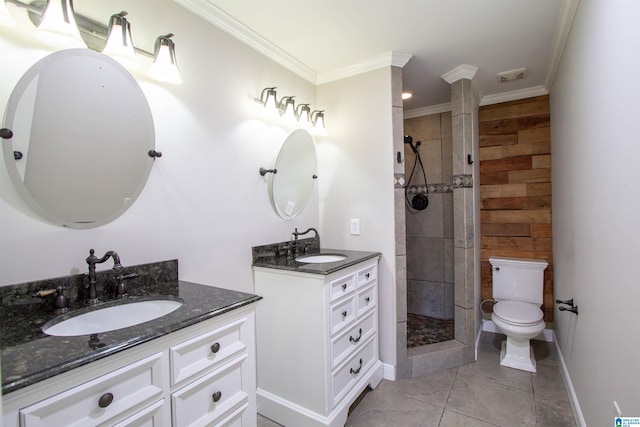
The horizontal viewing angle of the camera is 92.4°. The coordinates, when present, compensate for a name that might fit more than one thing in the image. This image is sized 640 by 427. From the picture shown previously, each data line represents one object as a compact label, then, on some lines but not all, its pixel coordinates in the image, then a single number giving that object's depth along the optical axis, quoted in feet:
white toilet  7.93
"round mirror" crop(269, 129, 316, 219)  7.15
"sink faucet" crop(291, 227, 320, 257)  7.52
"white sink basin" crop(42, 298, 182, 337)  3.32
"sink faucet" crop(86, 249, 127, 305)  3.76
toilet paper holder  5.83
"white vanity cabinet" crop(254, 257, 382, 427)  5.65
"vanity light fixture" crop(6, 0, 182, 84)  3.53
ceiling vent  8.46
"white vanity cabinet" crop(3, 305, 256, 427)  2.33
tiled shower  11.08
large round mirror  3.53
